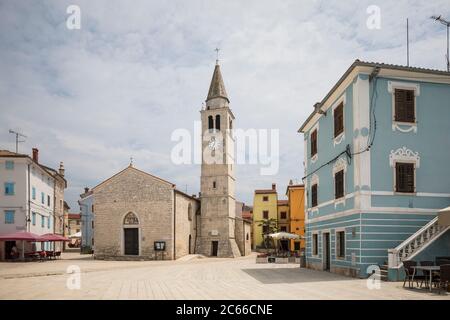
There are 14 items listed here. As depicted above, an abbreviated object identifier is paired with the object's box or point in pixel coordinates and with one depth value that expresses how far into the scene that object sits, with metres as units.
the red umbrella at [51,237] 33.59
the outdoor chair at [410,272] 13.19
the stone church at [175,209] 37.31
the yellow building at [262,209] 60.69
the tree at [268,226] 58.00
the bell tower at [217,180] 44.22
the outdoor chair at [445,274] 11.78
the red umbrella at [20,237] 31.67
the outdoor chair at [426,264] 14.25
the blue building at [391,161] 16.72
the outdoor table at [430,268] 12.44
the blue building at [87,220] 56.38
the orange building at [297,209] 48.66
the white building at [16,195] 35.59
